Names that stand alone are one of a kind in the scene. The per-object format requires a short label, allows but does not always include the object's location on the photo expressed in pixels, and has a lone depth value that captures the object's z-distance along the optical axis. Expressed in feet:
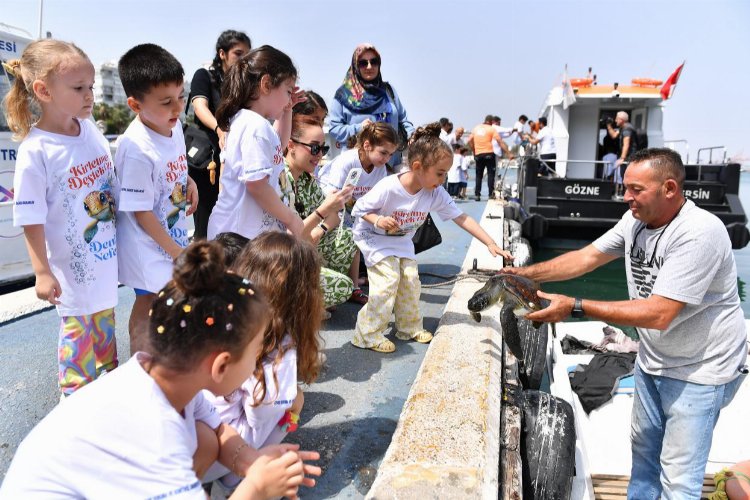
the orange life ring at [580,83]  44.68
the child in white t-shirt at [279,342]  6.80
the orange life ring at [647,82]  43.96
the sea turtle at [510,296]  9.97
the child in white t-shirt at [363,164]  14.29
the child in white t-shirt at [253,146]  9.72
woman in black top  13.14
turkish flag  41.28
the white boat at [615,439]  12.30
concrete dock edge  6.59
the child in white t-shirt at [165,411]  4.44
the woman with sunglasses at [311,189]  12.49
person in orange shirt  45.55
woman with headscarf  16.37
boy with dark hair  8.68
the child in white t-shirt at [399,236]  12.56
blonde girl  7.66
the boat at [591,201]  31.78
